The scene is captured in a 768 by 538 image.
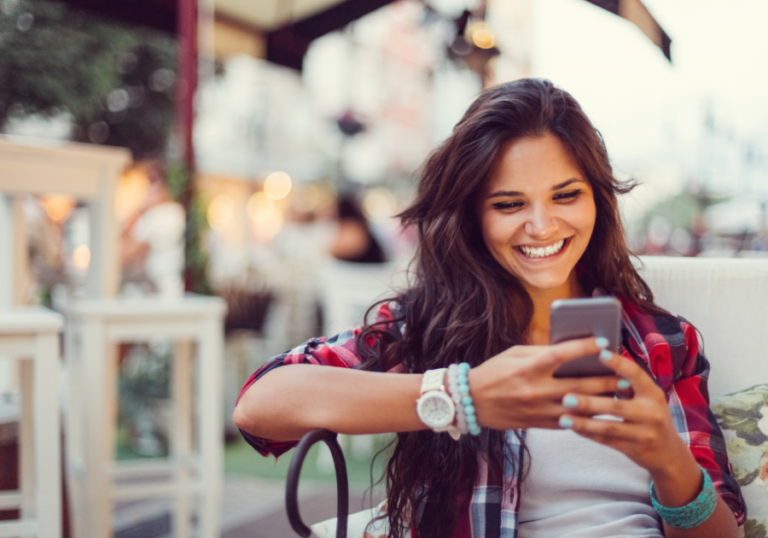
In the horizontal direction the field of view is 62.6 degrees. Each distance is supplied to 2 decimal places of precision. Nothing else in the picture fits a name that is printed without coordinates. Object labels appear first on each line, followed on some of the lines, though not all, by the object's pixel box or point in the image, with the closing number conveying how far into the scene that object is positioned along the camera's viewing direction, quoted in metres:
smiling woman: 1.05
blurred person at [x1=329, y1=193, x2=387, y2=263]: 4.64
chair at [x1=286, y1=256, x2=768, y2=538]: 1.37
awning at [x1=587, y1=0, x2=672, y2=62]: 2.06
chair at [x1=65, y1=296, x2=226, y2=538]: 2.06
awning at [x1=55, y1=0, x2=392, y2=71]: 3.34
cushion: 1.23
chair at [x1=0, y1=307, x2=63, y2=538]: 1.51
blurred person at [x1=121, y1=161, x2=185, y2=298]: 3.79
